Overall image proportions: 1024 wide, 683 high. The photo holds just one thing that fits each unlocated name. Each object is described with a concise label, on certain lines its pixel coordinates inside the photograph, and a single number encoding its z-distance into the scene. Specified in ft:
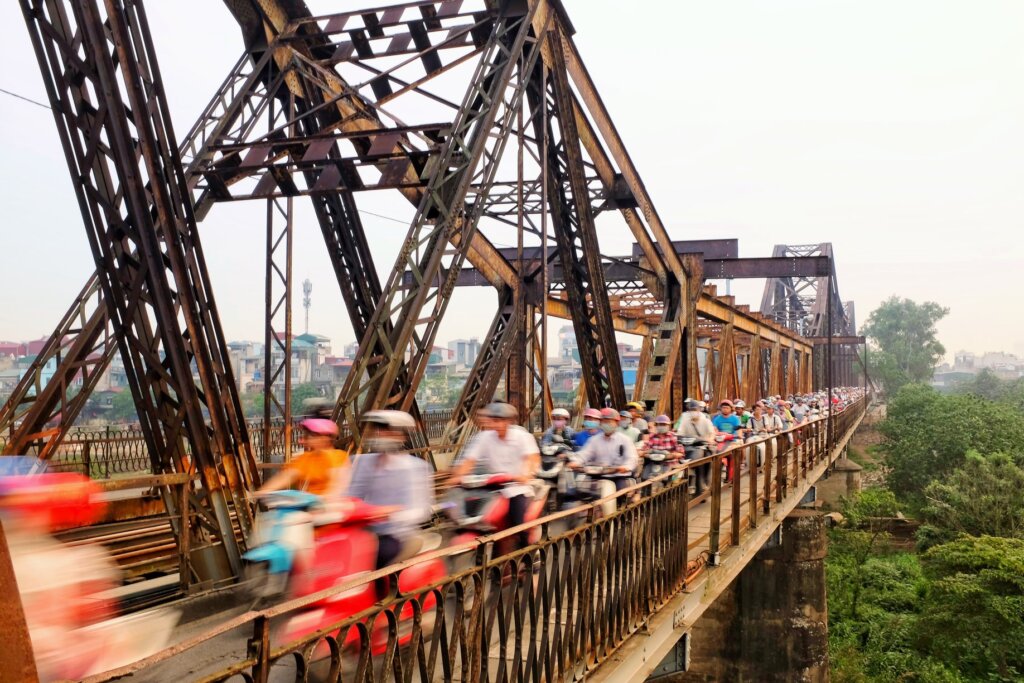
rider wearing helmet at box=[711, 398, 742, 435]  44.78
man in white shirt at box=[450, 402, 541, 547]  21.01
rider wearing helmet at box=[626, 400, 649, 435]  39.45
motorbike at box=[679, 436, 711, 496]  39.45
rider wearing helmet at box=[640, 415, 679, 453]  36.60
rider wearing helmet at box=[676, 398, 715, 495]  39.55
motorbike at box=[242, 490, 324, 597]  14.46
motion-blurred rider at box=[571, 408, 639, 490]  28.09
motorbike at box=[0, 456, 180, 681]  11.00
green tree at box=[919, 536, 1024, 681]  57.47
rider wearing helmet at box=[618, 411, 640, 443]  36.73
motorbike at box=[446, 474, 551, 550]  20.59
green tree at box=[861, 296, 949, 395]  370.94
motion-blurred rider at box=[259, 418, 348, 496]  16.94
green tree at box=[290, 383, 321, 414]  198.59
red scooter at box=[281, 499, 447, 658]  14.76
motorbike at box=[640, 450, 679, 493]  35.28
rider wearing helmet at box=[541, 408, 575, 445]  36.85
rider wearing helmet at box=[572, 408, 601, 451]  34.07
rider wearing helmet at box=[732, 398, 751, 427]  49.64
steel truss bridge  19.75
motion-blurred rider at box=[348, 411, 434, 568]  16.56
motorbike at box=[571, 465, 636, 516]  26.94
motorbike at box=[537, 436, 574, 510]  27.78
